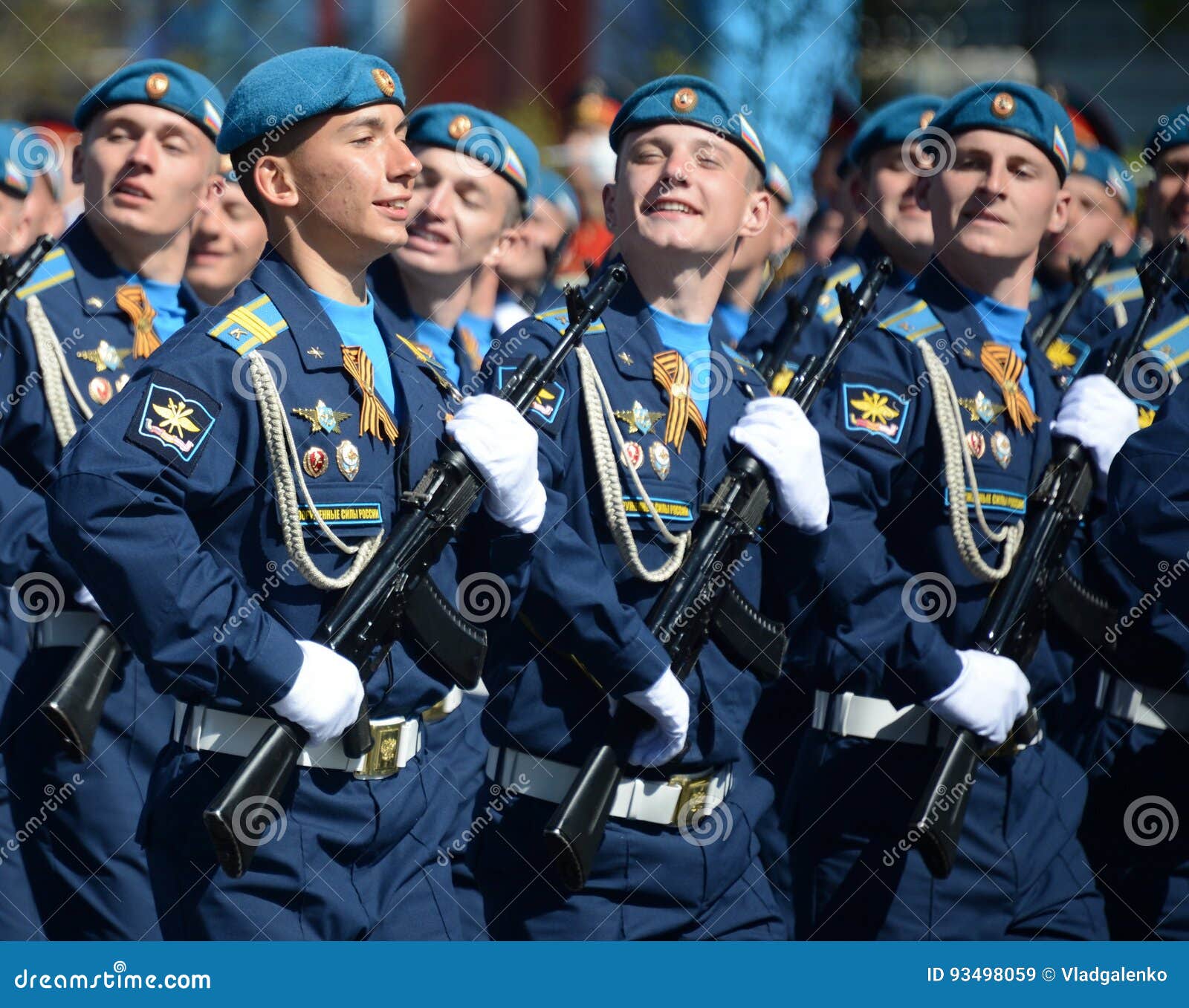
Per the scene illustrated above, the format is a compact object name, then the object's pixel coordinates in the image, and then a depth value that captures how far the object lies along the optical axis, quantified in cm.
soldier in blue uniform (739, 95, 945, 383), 1416
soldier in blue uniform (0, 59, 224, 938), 957
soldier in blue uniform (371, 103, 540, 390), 1228
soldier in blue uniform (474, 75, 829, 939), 823
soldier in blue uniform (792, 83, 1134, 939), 892
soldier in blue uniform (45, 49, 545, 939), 691
